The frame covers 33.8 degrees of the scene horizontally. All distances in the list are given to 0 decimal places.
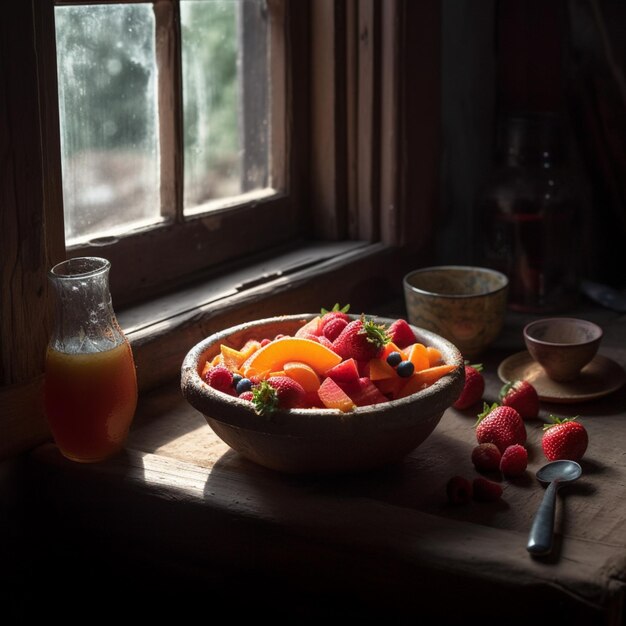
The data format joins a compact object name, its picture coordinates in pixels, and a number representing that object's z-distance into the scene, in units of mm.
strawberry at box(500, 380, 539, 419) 1328
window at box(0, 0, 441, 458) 1480
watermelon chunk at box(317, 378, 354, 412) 1095
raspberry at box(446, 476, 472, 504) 1111
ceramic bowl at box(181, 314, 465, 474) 1071
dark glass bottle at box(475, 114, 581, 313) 1782
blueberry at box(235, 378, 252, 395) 1131
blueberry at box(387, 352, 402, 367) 1170
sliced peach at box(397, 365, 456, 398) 1174
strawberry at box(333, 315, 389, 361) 1178
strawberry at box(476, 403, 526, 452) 1225
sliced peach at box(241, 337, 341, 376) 1169
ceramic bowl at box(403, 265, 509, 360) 1510
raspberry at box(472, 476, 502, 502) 1119
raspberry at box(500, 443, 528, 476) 1171
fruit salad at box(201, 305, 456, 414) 1100
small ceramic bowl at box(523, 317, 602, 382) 1406
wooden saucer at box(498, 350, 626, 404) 1386
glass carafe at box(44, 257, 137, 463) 1130
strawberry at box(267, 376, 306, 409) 1082
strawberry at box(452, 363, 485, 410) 1353
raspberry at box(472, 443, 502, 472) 1186
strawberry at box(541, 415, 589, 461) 1196
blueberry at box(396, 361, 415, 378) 1164
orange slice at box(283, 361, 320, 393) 1134
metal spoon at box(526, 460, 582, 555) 983
